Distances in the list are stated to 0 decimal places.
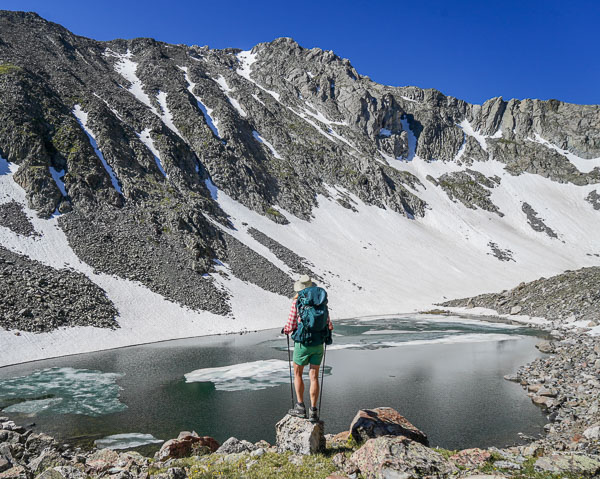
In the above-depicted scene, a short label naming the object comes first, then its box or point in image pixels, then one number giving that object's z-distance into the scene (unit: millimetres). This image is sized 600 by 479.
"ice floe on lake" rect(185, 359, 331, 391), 21080
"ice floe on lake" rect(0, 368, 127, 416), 17395
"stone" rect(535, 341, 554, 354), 29645
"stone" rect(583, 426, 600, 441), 11550
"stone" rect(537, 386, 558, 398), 17484
